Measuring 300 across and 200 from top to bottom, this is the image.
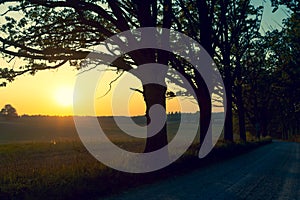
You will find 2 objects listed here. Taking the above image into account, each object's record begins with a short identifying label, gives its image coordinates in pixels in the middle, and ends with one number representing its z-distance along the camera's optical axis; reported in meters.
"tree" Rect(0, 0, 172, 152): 14.98
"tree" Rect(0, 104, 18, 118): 133.62
